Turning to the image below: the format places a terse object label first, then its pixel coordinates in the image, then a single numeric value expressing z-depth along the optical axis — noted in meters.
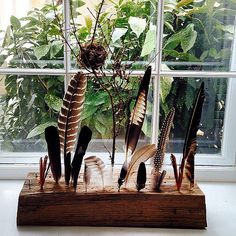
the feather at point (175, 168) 1.06
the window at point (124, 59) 1.22
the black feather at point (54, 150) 1.01
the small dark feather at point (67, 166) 1.04
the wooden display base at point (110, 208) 1.03
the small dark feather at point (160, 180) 1.06
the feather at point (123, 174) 1.06
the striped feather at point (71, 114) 1.01
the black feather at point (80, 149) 1.01
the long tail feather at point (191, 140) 1.01
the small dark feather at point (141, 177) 1.03
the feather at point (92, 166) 1.04
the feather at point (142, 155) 1.06
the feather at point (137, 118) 1.02
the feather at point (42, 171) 1.07
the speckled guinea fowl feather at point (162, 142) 1.06
